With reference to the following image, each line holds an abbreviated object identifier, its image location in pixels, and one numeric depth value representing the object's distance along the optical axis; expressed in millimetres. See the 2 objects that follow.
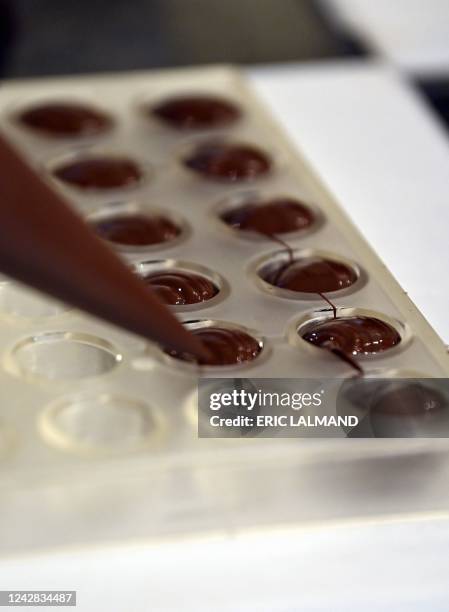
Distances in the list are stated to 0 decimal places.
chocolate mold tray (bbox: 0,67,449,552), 440
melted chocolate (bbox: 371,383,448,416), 463
